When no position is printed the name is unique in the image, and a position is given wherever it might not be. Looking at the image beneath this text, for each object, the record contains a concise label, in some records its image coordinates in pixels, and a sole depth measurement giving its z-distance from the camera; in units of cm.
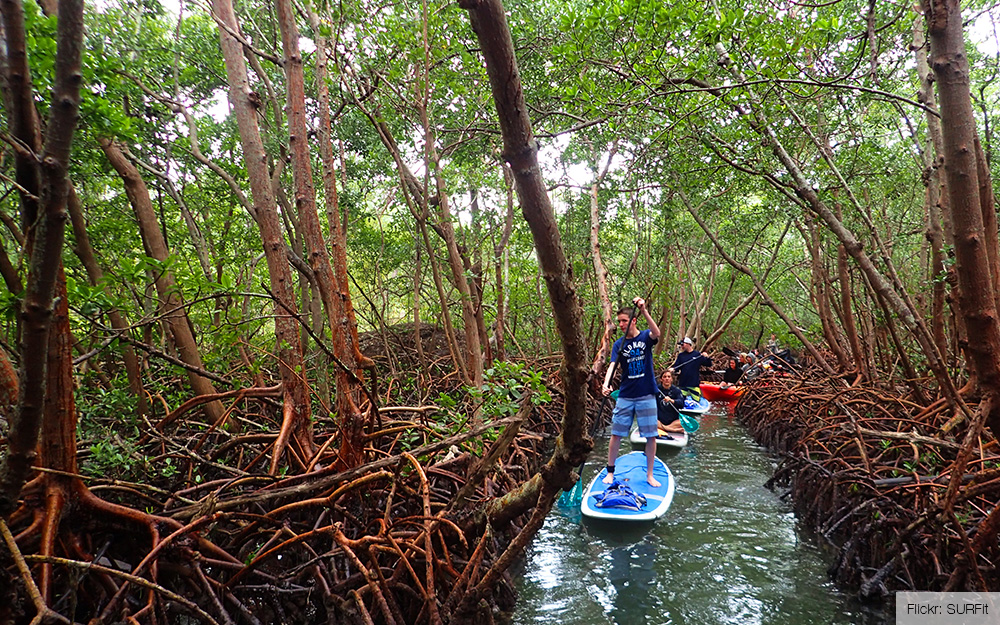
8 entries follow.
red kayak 1295
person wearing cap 1059
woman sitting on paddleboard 905
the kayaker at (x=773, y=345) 1753
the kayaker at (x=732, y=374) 1323
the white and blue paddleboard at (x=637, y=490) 550
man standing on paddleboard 563
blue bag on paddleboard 559
